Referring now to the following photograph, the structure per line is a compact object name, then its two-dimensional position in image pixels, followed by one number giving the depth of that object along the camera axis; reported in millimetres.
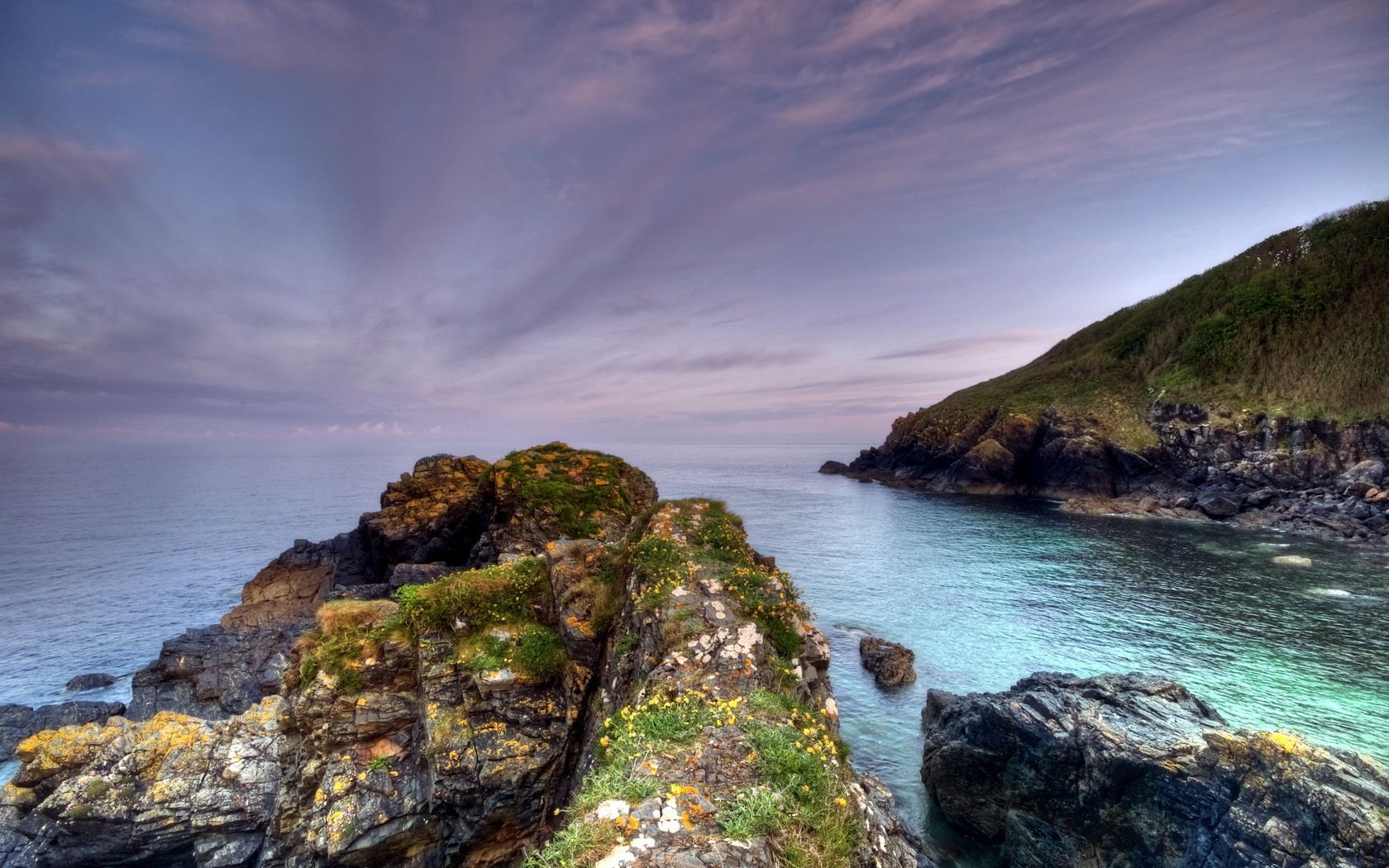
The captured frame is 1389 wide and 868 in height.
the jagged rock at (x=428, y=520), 38250
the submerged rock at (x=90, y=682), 31000
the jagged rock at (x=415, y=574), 32938
